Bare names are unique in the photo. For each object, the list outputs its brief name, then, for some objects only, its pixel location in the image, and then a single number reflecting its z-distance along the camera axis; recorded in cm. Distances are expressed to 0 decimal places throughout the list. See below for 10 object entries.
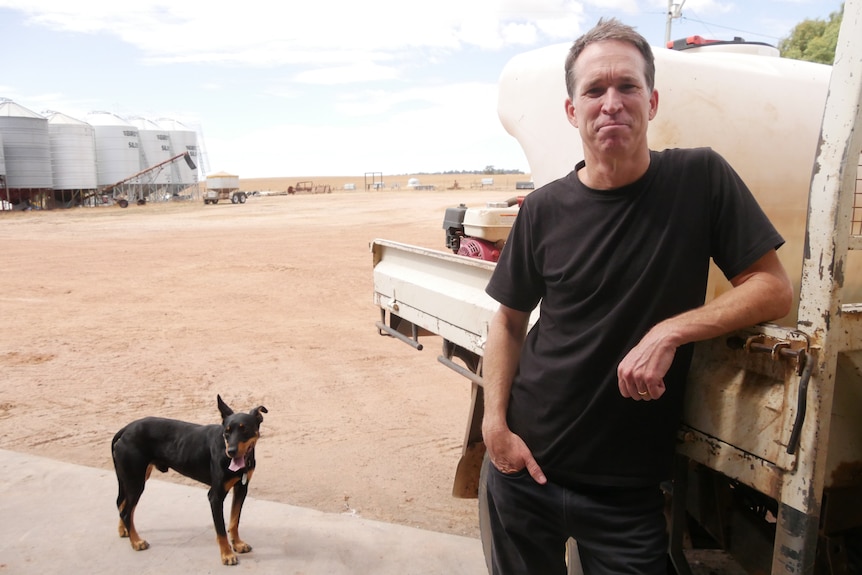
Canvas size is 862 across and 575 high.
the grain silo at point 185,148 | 4219
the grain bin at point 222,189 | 3634
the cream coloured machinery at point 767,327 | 157
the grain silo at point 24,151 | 3164
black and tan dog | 341
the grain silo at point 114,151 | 3856
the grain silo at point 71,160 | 3444
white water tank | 259
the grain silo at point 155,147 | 4088
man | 164
